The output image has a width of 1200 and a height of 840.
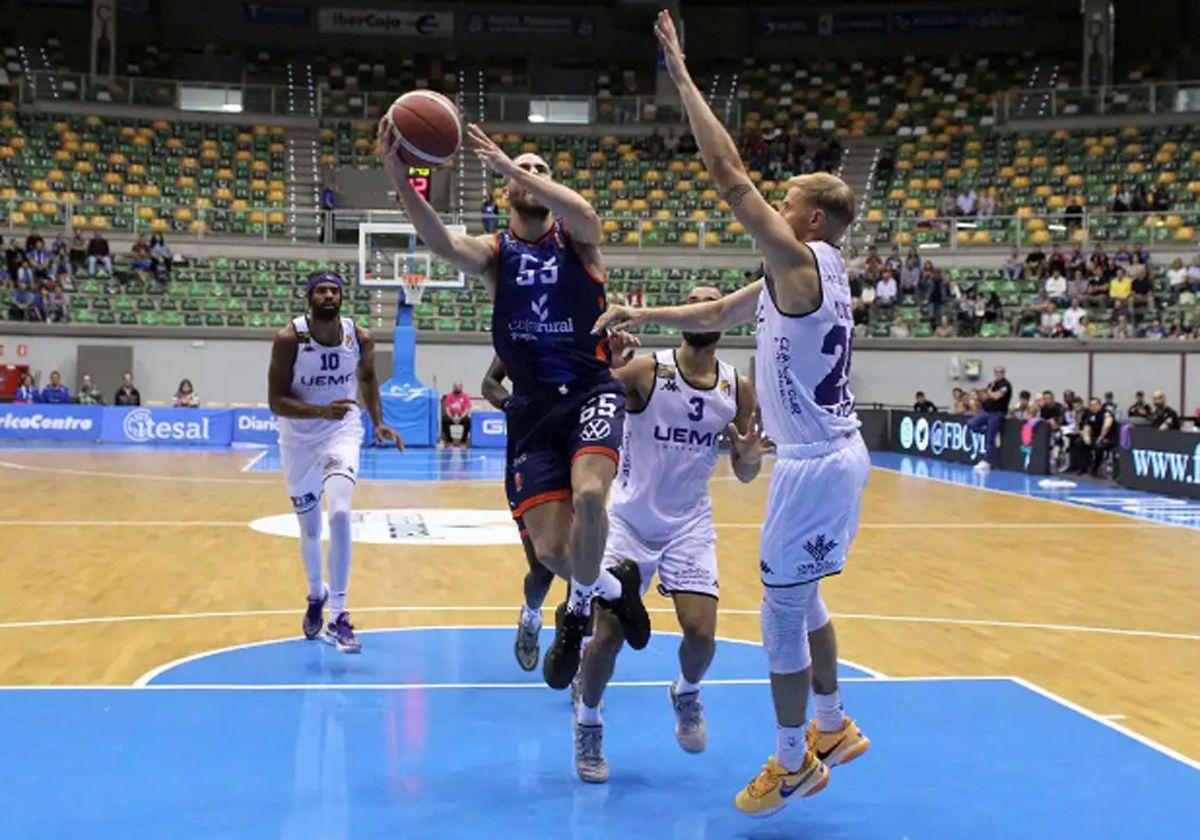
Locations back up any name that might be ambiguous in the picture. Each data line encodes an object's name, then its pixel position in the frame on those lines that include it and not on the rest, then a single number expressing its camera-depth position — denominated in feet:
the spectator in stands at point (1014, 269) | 97.81
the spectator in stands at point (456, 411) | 91.86
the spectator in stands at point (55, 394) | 93.09
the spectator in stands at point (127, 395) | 92.89
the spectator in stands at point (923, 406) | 90.38
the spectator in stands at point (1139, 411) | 77.20
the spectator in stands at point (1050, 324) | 93.81
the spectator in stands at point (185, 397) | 93.97
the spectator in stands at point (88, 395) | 93.45
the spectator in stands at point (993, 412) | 78.89
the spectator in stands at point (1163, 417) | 71.20
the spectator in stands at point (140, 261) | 103.04
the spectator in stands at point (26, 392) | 93.20
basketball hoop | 86.99
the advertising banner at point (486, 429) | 92.73
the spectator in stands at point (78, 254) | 102.37
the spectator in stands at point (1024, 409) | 78.12
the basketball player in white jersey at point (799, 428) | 15.21
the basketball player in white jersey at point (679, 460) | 19.44
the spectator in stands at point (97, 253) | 102.53
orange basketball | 18.30
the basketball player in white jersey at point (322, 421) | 25.75
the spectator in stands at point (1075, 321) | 92.73
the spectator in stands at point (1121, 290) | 92.07
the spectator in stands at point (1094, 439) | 71.90
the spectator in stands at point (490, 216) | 93.88
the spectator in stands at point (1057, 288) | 94.89
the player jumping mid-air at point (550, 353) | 18.35
